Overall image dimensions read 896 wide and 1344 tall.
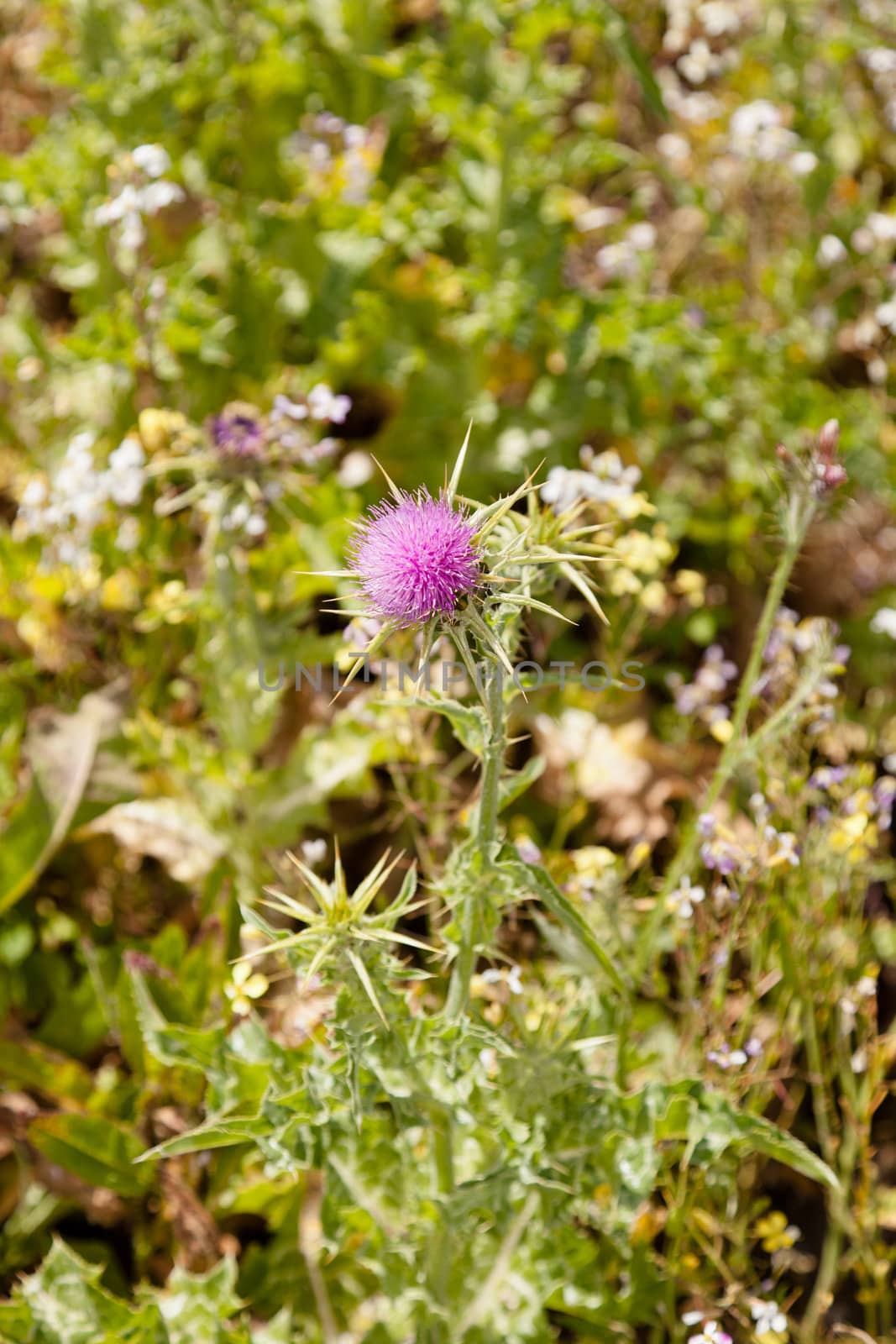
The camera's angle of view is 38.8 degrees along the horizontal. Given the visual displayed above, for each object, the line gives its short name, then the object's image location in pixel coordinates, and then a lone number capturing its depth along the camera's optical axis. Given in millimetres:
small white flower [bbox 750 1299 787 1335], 2178
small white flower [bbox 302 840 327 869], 2462
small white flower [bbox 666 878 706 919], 2354
